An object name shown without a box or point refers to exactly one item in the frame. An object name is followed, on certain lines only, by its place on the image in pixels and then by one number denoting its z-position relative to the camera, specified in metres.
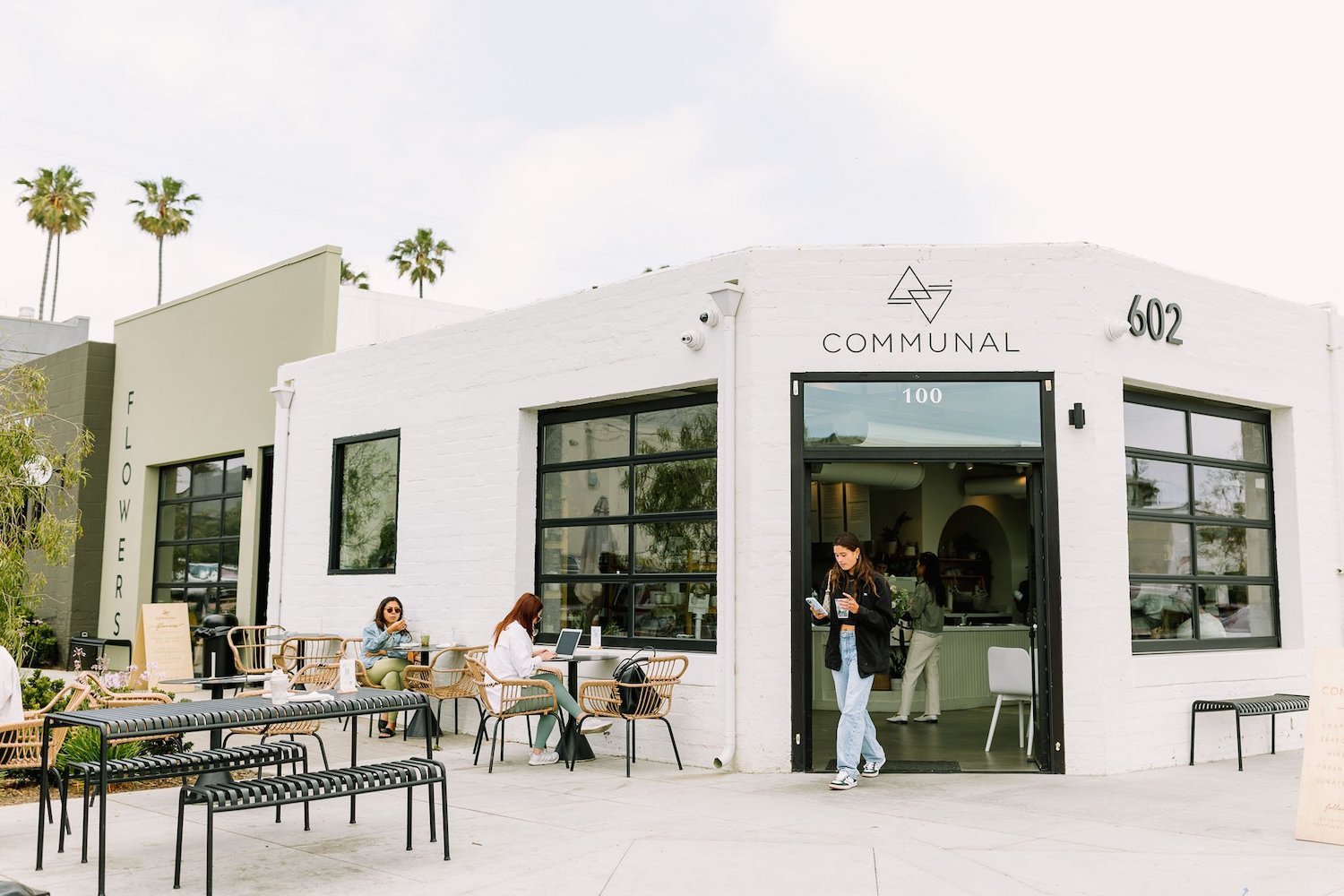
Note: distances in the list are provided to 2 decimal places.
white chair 9.51
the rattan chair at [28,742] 6.34
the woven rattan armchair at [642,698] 8.48
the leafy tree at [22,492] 10.23
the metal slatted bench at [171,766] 5.75
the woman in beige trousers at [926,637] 11.12
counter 12.10
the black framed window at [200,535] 14.88
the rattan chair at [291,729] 7.48
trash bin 12.21
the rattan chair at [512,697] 8.46
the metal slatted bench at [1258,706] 8.65
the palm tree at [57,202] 38.78
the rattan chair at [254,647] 12.36
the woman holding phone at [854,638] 7.84
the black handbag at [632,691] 8.52
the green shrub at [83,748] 7.78
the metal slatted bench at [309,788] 4.93
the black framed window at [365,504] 11.84
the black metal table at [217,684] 7.10
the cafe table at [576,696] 8.87
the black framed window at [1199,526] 9.26
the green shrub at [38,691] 9.00
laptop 9.04
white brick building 8.46
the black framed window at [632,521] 9.27
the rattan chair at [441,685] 9.64
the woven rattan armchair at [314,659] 10.86
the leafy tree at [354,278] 36.47
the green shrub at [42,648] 16.80
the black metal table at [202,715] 5.26
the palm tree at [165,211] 38.34
